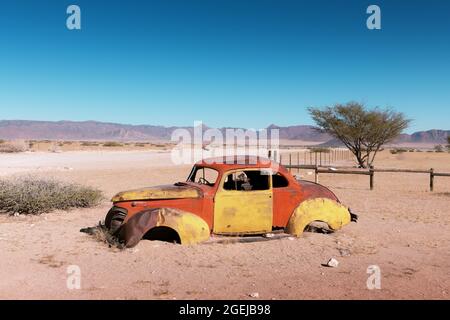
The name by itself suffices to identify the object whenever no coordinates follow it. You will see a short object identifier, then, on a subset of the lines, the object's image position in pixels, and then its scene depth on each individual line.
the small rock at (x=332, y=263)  6.58
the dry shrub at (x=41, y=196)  10.31
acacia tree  30.72
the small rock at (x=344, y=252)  7.21
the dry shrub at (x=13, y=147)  44.38
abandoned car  7.25
